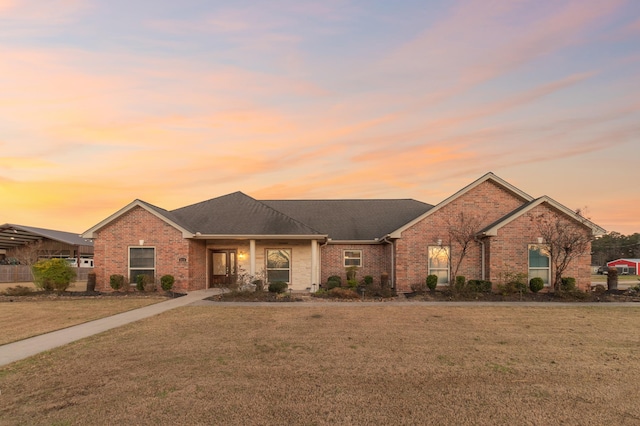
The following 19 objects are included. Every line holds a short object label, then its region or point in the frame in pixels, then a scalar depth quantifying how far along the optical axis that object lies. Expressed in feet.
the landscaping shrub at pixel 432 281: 58.29
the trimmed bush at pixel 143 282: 58.41
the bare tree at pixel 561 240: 55.01
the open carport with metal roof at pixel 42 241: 118.11
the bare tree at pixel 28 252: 111.34
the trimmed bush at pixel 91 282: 59.88
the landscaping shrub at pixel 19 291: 57.21
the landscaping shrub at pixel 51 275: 59.11
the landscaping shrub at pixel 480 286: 55.16
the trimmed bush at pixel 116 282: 59.00
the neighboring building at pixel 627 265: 185.02
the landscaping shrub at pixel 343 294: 53.26
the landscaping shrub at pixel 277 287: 56.49
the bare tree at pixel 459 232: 60.03
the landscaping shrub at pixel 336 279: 66.45
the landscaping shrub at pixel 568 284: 55.49
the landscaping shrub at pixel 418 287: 58.76
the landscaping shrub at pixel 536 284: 55.67
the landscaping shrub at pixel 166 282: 58.13
